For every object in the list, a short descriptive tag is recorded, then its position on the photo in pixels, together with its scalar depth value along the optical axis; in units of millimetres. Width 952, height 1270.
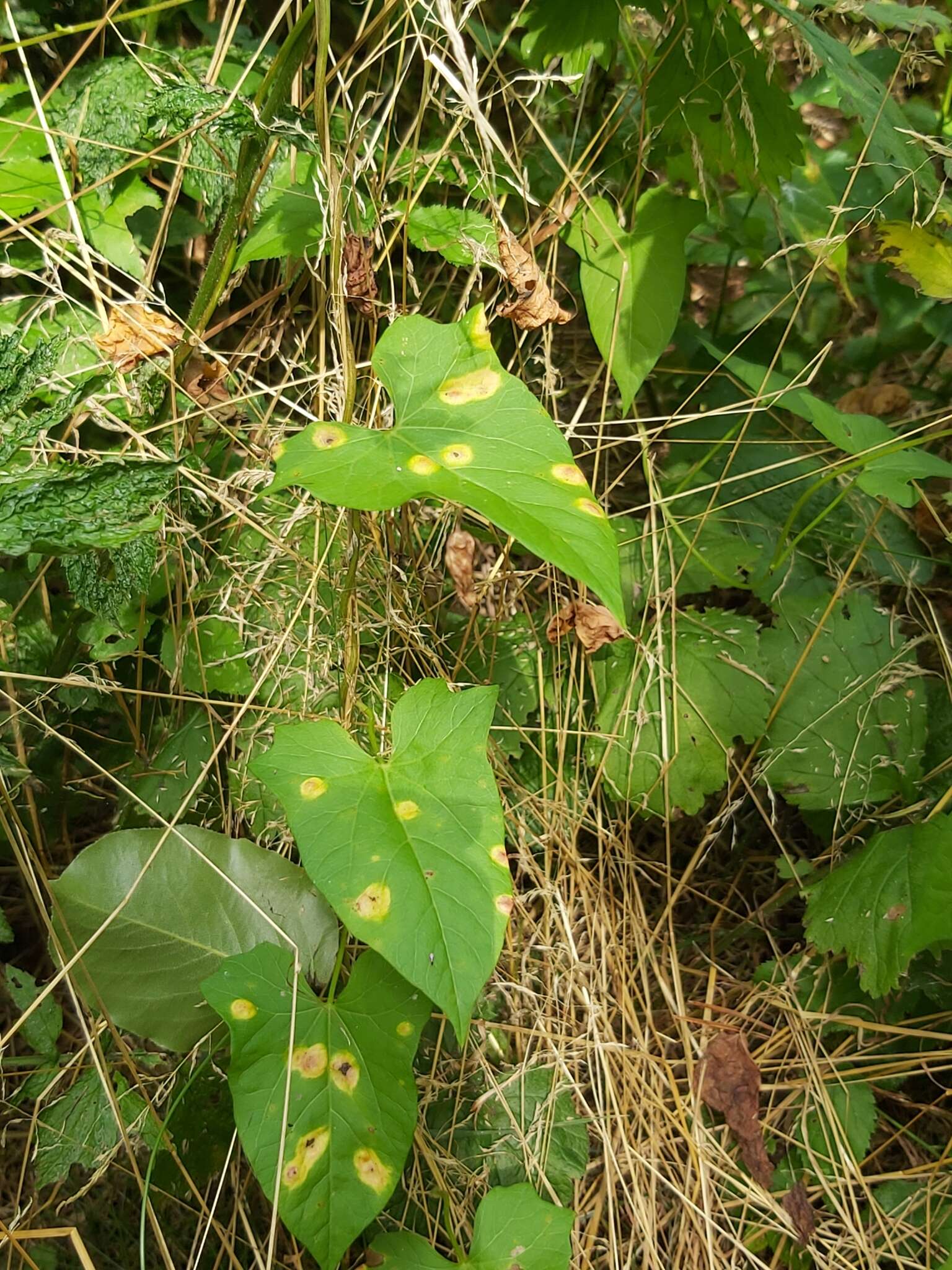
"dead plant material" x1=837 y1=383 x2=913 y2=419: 574
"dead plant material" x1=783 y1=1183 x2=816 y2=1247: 423
